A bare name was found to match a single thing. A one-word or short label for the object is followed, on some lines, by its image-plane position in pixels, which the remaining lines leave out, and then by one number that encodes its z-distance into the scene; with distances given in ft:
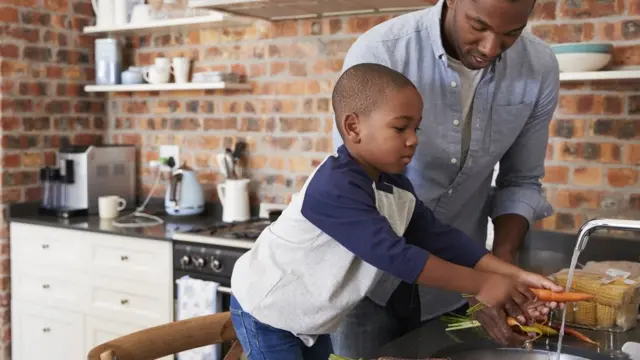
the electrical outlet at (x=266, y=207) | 10.86
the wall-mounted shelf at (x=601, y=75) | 7.41
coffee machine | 11.44
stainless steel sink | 4.32
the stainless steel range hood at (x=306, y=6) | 9.28
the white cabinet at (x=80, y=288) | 9.80
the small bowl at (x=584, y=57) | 7.69
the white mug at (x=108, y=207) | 11.35
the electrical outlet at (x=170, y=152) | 12.11
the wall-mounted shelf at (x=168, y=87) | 10.75
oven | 9.09
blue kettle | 11.21
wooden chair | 4.41
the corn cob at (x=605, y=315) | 4.82
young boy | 3.79
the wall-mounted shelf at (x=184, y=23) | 10.58
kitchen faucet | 3.61
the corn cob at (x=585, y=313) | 4.89
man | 4.90
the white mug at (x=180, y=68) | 11.46
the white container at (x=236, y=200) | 10.69
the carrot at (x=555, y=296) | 3.96
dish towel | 9.12
